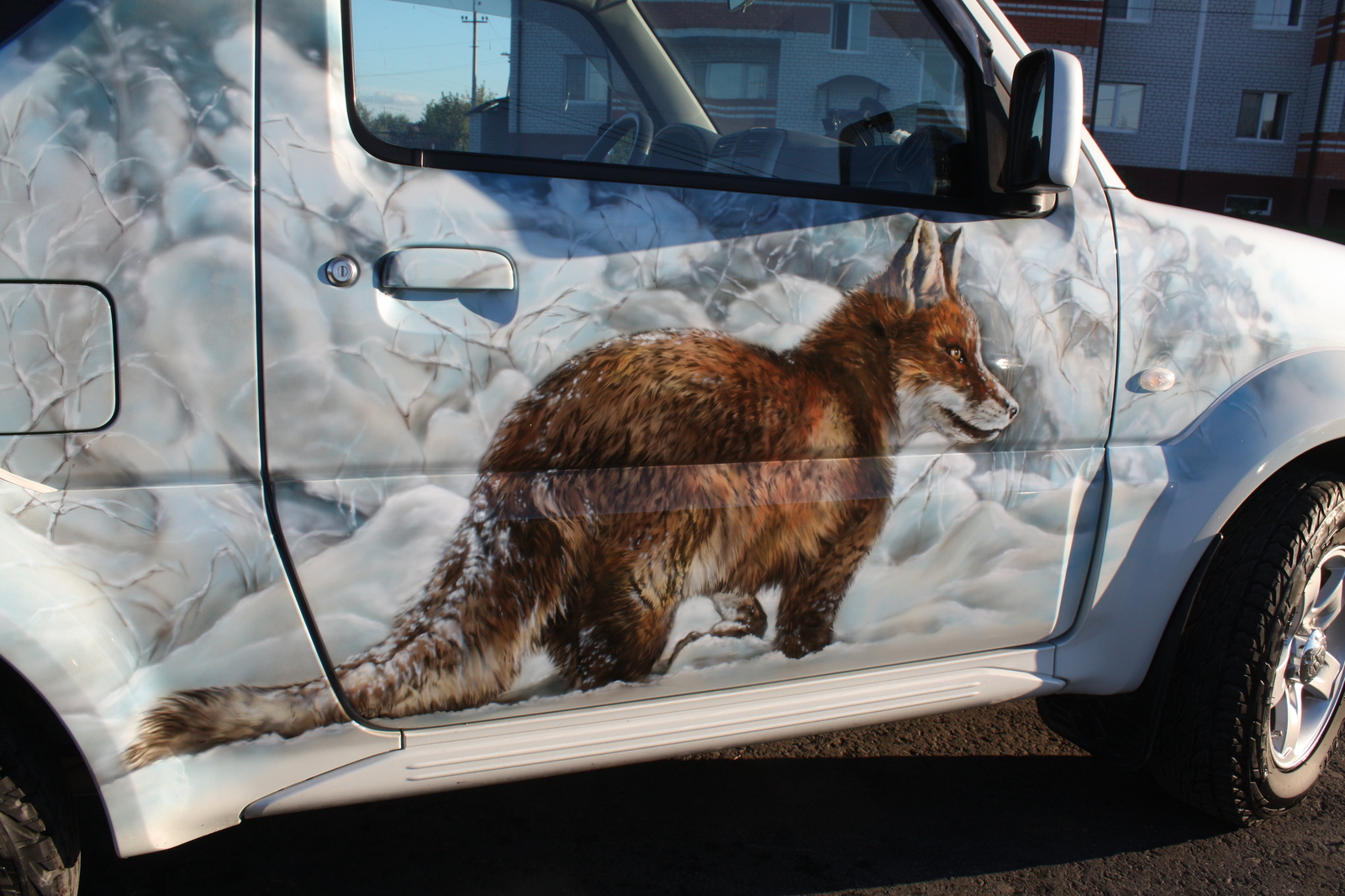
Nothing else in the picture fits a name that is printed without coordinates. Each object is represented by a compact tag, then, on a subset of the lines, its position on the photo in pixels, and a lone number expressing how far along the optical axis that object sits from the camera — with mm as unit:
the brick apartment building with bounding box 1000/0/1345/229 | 27188
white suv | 1398
